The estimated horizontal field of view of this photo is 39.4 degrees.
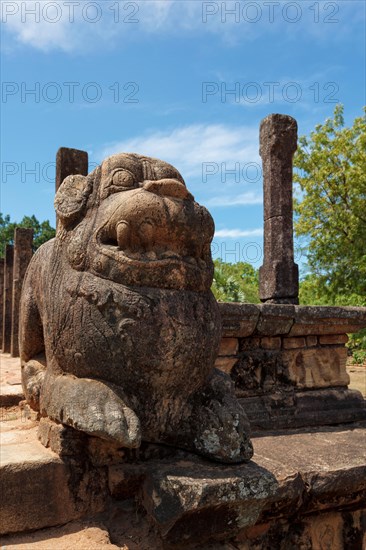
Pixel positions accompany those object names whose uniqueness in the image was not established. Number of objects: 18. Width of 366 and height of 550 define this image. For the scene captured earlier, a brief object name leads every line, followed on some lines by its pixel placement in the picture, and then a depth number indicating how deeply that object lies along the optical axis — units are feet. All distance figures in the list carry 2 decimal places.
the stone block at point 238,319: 12.73
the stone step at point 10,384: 14.79
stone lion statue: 6.25
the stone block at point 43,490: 6.15
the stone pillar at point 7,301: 50.98
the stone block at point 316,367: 14.10
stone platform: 5.99
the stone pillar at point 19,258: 38.88
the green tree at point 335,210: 49.24
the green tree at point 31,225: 116.47
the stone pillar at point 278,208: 24.43
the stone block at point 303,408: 12.98
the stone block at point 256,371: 13.35
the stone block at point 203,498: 5.90
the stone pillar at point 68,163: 17.85
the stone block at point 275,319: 13.41
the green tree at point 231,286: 57.00
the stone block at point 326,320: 13.89
